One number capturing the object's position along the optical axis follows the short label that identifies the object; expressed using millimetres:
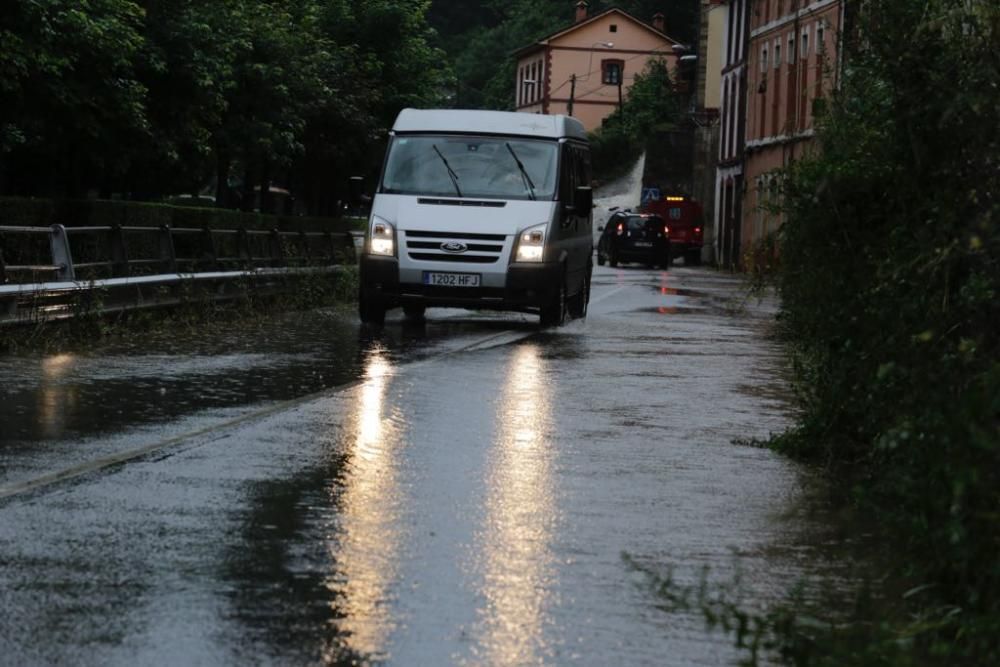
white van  22188
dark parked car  61969
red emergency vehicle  72500
